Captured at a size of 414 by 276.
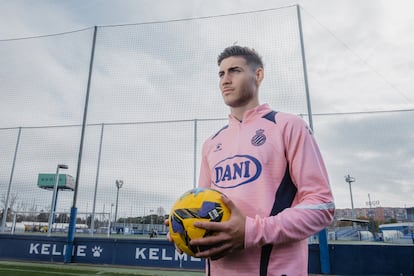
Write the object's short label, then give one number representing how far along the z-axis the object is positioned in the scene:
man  1.00
